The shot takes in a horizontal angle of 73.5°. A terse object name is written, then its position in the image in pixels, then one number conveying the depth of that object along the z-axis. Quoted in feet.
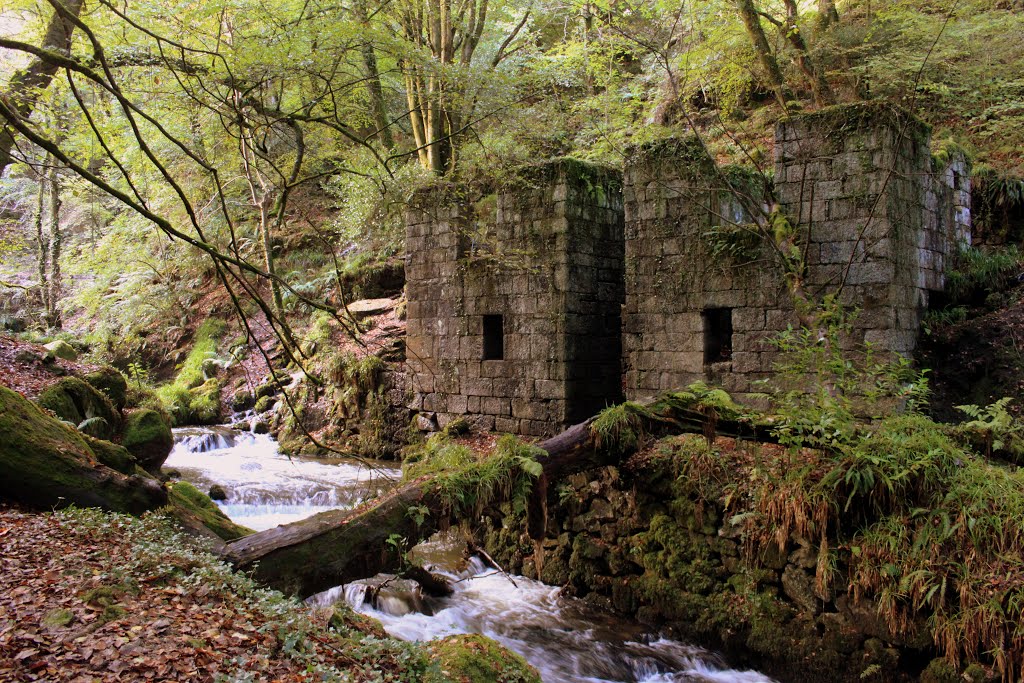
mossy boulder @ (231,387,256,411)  44.98
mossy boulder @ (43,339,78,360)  35.94
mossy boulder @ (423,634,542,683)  13.19
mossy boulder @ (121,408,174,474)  24.72
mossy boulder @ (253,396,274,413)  43.34
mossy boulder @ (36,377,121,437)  23.26
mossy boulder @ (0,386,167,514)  15.29
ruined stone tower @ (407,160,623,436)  28.32
